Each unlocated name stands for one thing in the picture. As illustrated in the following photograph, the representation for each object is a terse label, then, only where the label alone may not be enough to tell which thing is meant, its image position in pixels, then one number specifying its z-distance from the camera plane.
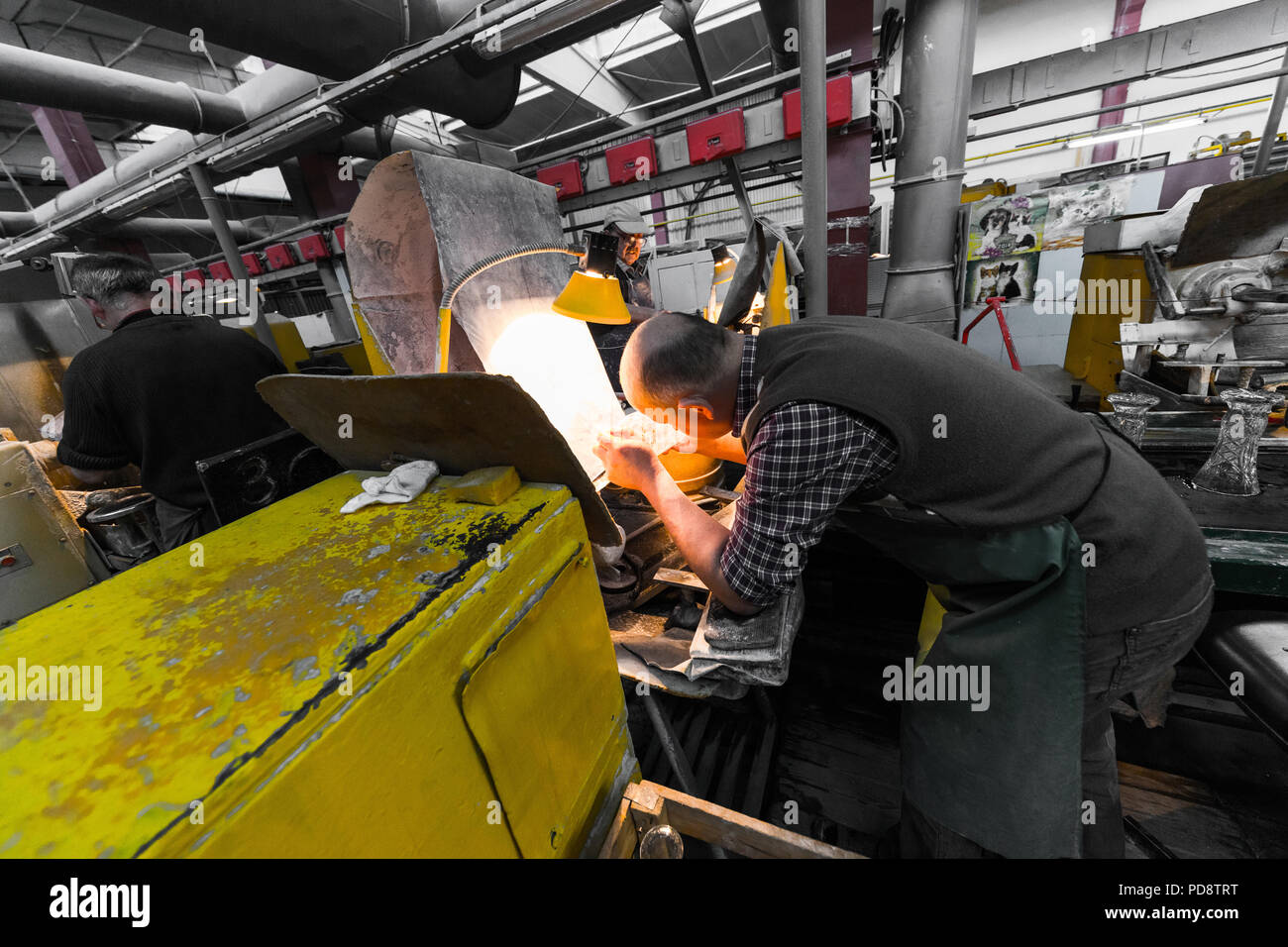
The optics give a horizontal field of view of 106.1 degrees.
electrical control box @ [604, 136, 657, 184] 2.82
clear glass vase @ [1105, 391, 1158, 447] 1.76
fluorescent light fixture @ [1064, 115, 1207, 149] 7.31
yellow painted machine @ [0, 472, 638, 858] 0.46
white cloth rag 0.99
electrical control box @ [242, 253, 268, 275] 5.78
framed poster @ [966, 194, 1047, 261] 5.04
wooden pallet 1.04
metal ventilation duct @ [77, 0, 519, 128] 1.91
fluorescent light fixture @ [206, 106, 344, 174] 2.96
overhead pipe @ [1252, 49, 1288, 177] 3.64
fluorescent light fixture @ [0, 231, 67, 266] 5.01
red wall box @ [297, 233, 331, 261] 5.13
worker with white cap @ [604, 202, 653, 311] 3.20
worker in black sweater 1.93
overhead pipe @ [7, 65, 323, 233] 3.58
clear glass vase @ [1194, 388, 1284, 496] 1.50
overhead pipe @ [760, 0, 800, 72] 2.96
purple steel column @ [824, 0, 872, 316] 2.61
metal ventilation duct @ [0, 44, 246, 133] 3.01
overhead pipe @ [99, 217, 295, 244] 6.87
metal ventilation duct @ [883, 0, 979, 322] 2.74
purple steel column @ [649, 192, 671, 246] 11.68
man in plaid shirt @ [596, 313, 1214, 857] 1.09
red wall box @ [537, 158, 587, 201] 3.03
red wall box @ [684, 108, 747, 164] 2.52
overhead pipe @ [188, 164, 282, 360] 3.62
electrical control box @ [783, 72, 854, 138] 2.40
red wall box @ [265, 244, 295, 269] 5.38
